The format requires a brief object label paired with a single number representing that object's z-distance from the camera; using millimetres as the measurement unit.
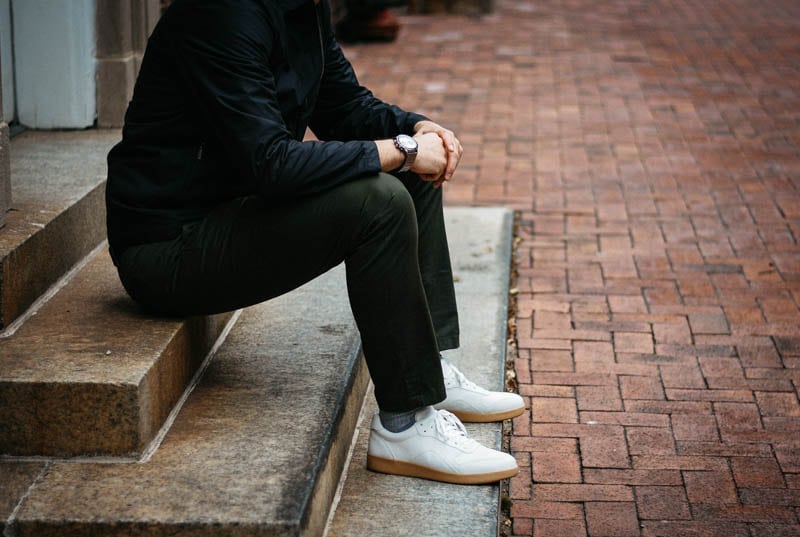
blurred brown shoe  9719
